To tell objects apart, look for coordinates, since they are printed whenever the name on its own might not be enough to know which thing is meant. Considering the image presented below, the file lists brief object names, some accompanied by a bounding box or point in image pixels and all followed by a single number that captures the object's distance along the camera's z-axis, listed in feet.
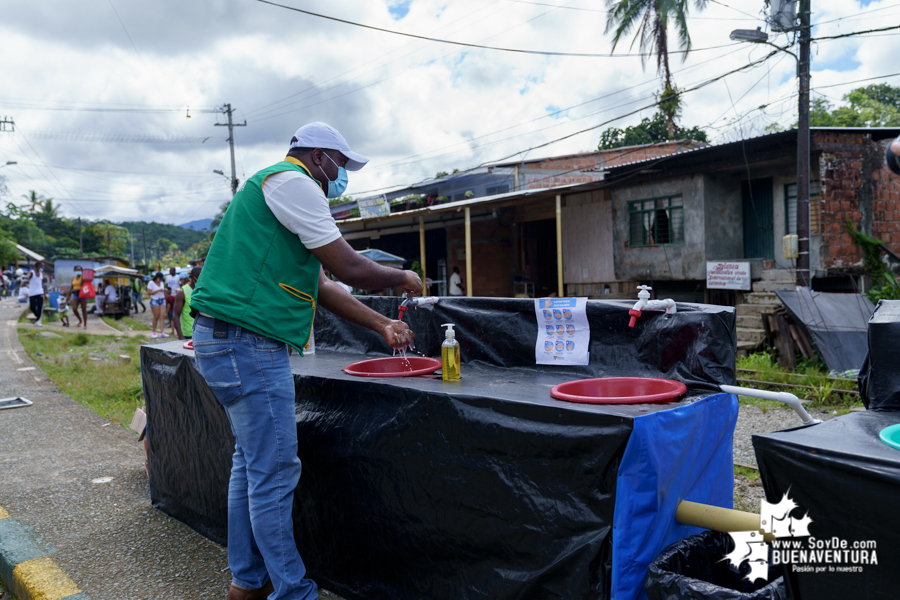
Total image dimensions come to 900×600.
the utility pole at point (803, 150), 34.81
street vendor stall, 78.18
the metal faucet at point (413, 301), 10.97
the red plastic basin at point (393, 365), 10.05
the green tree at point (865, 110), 97.40
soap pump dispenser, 8.73
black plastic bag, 5.48
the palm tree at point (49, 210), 237.98
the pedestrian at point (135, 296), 91.63
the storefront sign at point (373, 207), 60.13
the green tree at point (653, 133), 84.84
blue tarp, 5.97
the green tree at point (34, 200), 248.32
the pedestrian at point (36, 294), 55.36
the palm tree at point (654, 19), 65.58
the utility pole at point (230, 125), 117.83
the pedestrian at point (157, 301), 50.08
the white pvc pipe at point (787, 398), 6.59
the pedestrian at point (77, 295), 60.43
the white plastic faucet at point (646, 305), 8.04
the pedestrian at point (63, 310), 61.27
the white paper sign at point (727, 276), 40.83
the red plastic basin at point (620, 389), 6.91
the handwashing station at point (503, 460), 6.12
